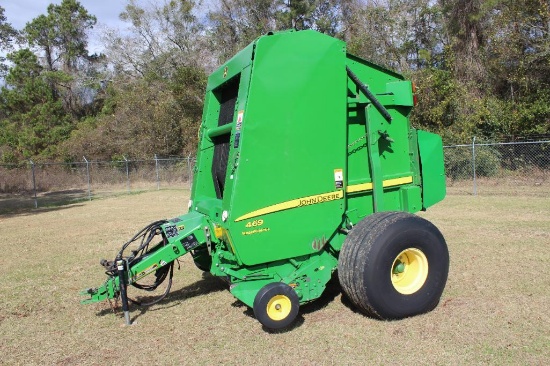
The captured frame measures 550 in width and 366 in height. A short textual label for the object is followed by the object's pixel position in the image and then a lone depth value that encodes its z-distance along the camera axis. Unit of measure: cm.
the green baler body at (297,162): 380
